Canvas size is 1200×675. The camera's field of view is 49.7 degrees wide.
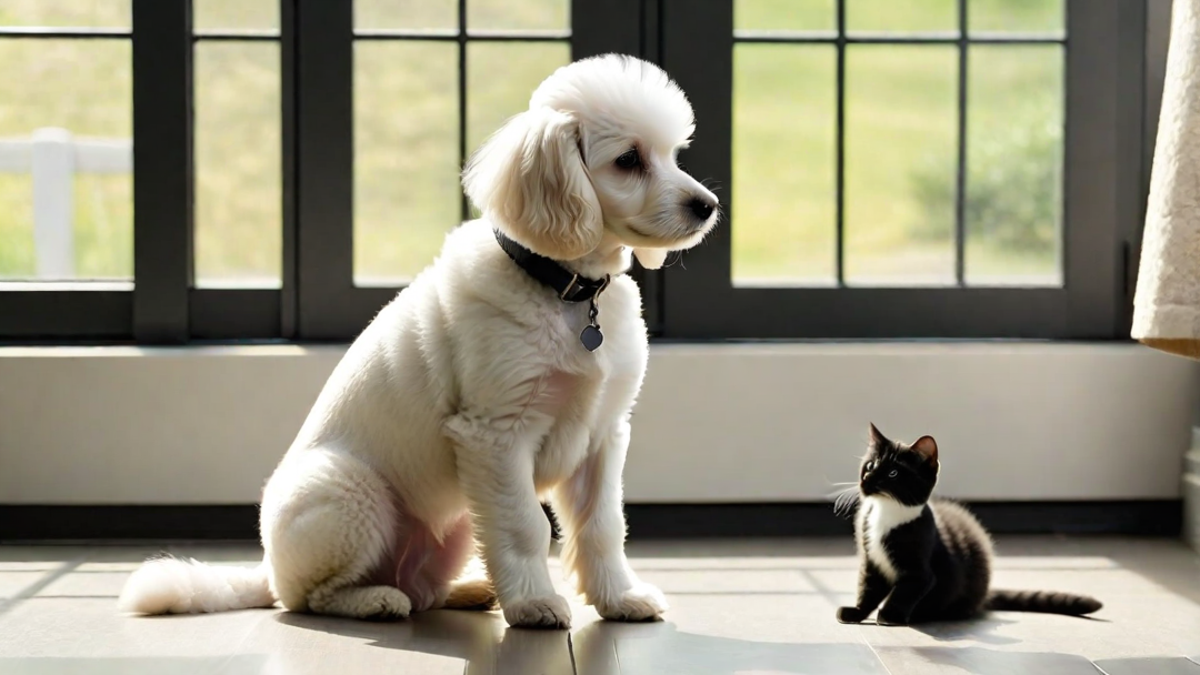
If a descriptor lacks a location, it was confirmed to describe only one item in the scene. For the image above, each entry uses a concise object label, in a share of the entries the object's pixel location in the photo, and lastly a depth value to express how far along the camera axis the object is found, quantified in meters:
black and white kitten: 2.18
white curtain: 1.85
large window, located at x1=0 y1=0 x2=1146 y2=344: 3.07
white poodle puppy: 2.01
